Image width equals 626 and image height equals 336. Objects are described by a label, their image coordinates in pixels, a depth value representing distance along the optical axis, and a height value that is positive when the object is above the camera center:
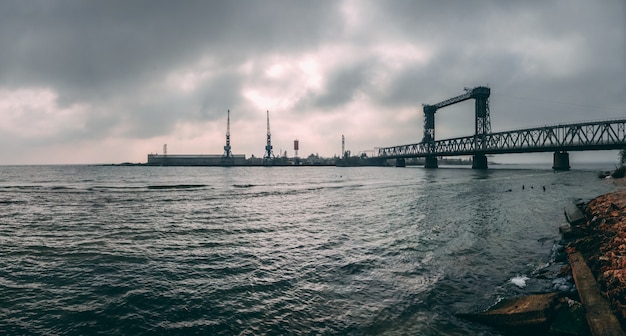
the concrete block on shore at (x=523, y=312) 8.45 -4.48
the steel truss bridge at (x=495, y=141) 102.69 +7.90
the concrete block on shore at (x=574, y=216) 19.20 -3.91
